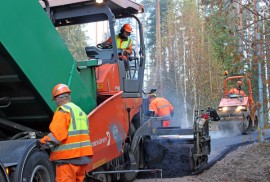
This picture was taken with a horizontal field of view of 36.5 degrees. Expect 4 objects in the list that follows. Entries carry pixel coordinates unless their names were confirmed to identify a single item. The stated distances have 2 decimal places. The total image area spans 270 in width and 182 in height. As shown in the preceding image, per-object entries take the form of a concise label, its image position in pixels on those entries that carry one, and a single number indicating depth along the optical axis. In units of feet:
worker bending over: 36.09
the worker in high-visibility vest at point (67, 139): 14.06
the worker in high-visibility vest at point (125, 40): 22.24
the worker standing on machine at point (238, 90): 51.67
